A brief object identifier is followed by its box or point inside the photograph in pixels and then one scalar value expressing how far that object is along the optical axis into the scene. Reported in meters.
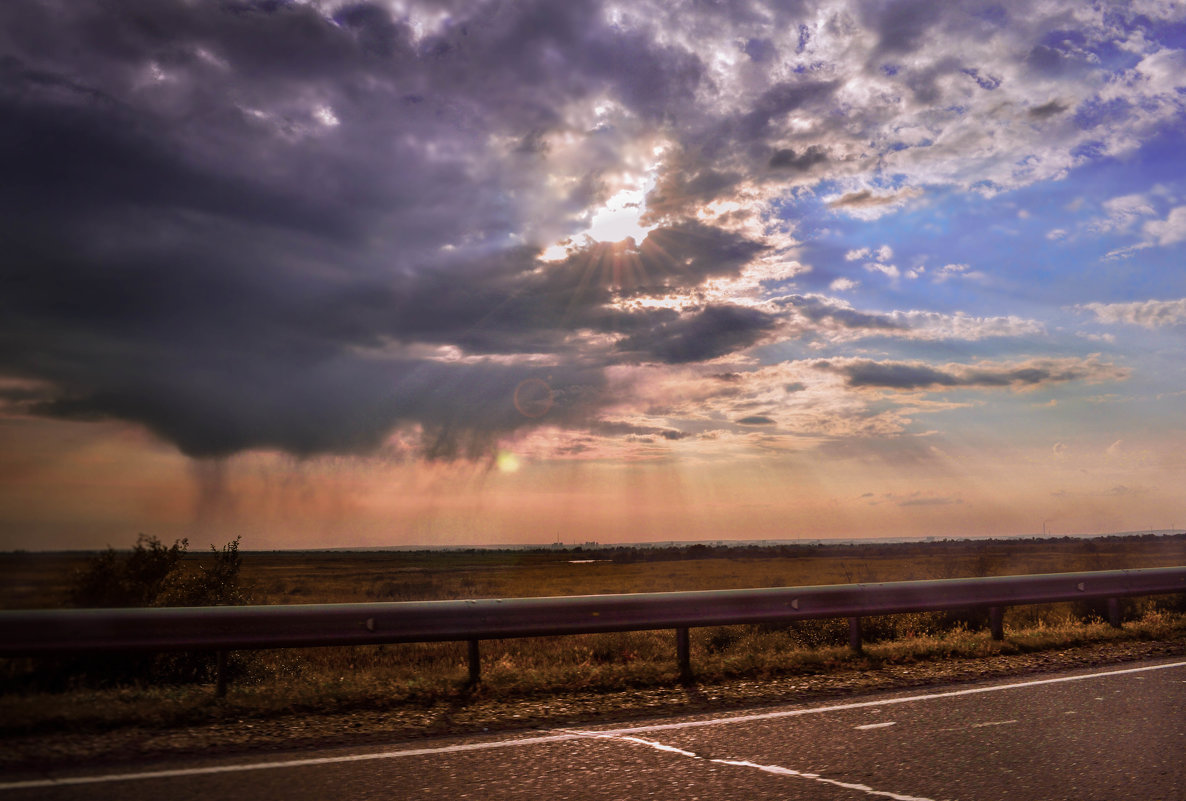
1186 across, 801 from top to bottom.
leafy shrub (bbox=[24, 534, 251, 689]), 12.35
